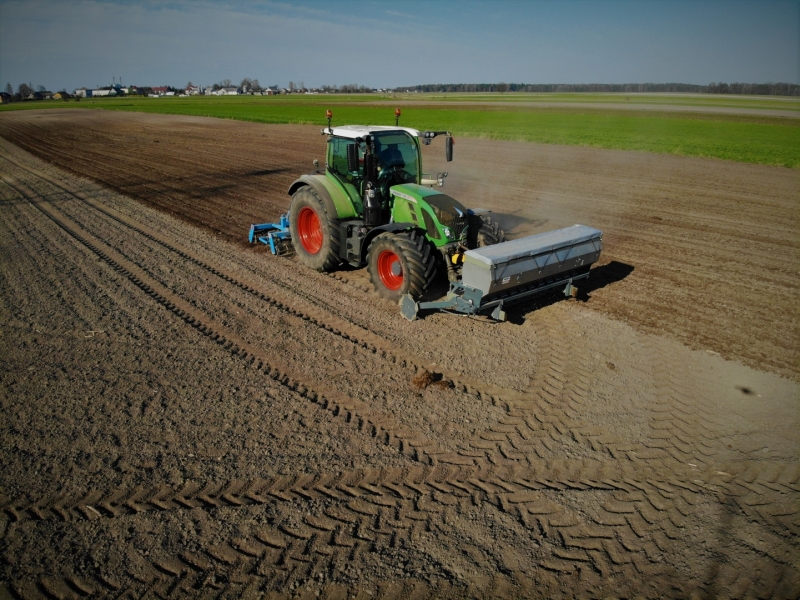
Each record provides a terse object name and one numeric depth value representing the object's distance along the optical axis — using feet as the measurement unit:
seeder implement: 20.72
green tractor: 22.76
